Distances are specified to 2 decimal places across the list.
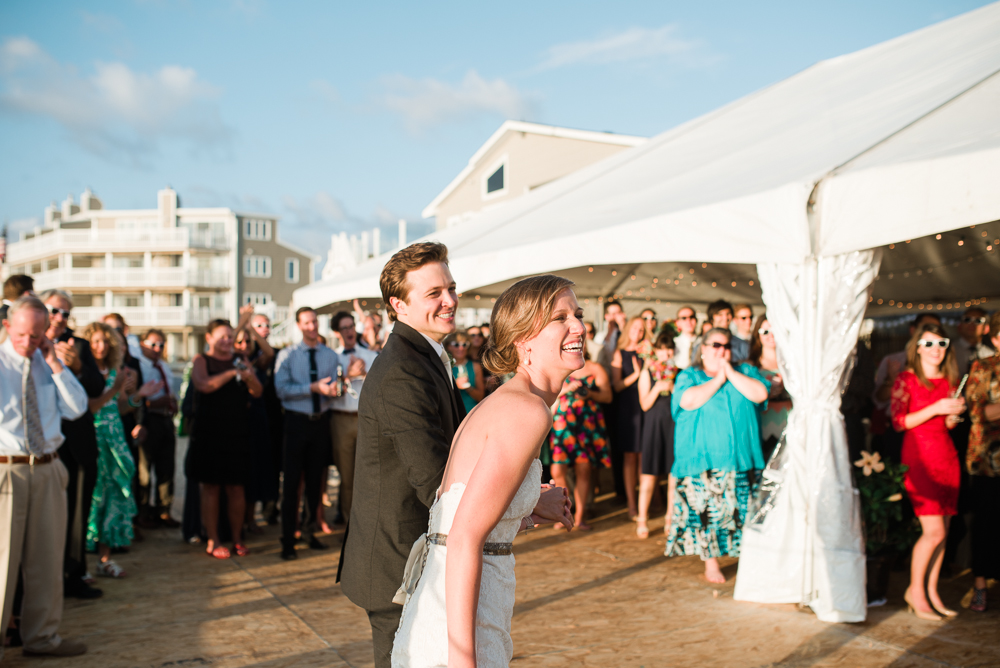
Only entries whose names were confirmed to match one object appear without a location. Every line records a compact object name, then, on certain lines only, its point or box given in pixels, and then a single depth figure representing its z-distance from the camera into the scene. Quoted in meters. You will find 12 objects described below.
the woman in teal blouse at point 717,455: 5.15
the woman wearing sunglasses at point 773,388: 5.66
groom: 2.05
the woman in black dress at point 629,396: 7.22
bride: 1.50
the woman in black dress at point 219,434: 5.99
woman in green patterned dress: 5.68
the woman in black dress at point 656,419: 6.55
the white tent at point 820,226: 3.79
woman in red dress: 4.42
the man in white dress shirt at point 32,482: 3.79
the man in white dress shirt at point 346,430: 6.20
